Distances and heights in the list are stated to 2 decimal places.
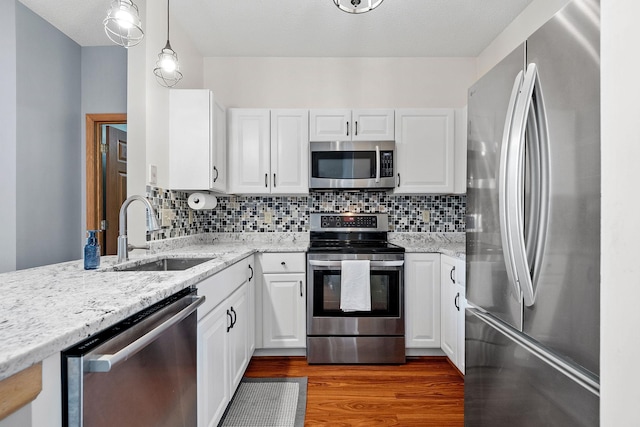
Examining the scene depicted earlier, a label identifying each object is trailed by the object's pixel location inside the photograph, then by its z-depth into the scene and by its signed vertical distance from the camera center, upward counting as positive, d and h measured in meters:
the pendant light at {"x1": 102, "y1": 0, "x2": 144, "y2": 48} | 1.45 +0.91
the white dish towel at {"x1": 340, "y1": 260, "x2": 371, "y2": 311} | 2.37 -0.57
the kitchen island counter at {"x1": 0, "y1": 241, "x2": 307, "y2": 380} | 0.58 -0.25
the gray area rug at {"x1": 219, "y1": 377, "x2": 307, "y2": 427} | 1.74 -1.16
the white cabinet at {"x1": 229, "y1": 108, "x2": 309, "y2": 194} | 2.70 +0.52
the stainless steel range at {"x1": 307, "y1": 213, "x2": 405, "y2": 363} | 2.40 -0.76
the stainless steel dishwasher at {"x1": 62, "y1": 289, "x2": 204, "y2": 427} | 0.68 -0.44
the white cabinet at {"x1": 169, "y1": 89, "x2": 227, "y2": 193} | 2.33 +0.53
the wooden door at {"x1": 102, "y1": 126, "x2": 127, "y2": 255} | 3.06 +0.29
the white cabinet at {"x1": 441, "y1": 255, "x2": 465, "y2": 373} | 2.12 -0.70
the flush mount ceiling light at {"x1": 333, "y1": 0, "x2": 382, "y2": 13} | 1.44 +1.18
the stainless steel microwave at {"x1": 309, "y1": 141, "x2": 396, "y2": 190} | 2.67 +0.40
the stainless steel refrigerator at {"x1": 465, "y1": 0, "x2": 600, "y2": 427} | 0.74 -0.05
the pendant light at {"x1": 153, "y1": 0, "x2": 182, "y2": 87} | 1.90 +0.91
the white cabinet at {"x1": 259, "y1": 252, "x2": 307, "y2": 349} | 2.47 -0.75
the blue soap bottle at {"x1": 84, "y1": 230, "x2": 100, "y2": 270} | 1.36 -0.19
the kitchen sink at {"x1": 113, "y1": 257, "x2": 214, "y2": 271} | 1.87 -0.32
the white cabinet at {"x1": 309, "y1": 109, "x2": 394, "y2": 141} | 2.70 +0.76
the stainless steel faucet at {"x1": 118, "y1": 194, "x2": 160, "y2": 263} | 1.52 -0.08
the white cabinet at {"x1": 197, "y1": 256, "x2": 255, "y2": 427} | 1.36 -0.67
